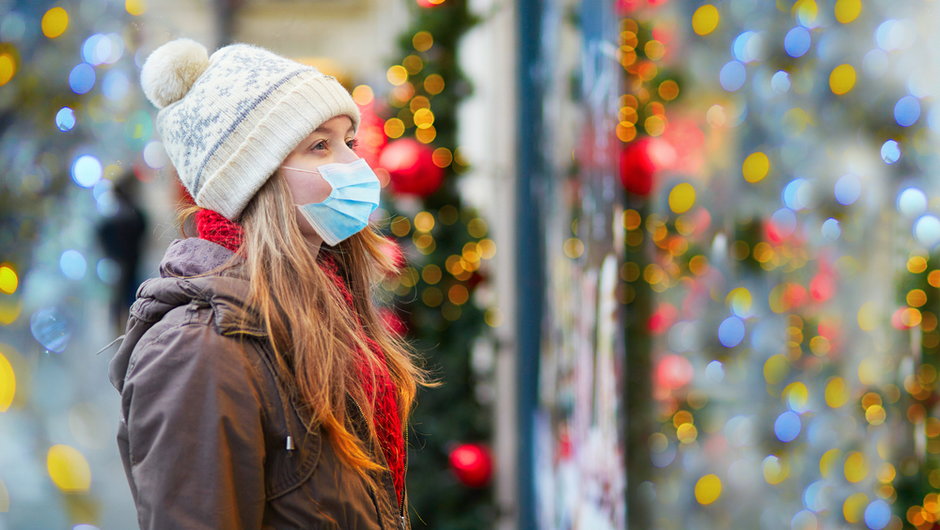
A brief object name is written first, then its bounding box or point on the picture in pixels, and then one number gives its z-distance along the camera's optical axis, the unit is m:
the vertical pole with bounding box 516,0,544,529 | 4.39
